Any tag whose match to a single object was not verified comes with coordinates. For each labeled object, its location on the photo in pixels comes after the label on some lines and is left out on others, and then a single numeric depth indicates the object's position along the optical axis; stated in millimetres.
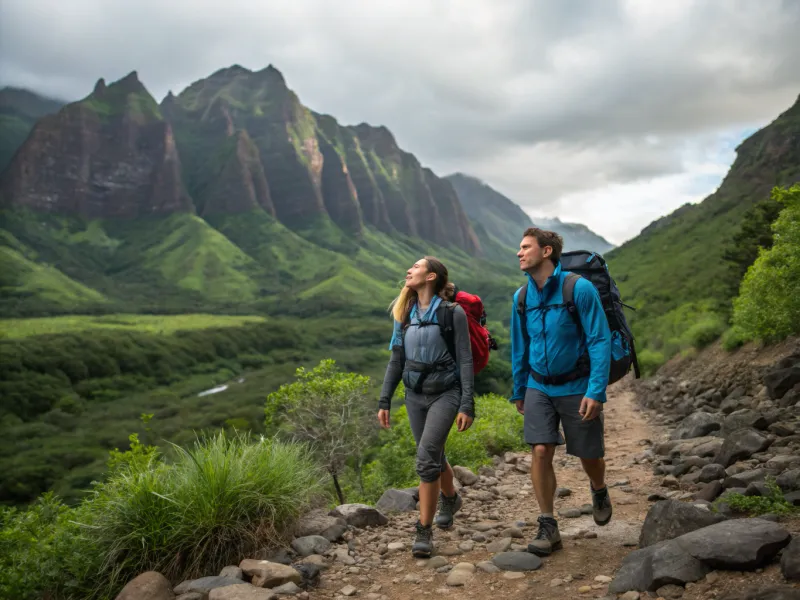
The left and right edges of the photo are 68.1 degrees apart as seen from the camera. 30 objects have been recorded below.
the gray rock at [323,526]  6266
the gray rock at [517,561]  5008
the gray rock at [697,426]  9859
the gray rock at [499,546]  5668
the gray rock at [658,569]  3971
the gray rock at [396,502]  7562
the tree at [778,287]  13250
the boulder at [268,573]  4984
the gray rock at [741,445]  6770
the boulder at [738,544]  3814
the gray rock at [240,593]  4641
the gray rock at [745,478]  5520
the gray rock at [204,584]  4949
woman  5566
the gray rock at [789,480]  5023
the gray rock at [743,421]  7988
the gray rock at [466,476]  8758
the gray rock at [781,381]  9914
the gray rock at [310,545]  5867
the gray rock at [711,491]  5754
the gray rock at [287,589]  4852
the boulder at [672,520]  4609
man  4969
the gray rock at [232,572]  5148
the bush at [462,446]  10906
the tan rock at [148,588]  4980
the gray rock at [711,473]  6629
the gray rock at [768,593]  3143
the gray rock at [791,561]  3471
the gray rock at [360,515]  6762
